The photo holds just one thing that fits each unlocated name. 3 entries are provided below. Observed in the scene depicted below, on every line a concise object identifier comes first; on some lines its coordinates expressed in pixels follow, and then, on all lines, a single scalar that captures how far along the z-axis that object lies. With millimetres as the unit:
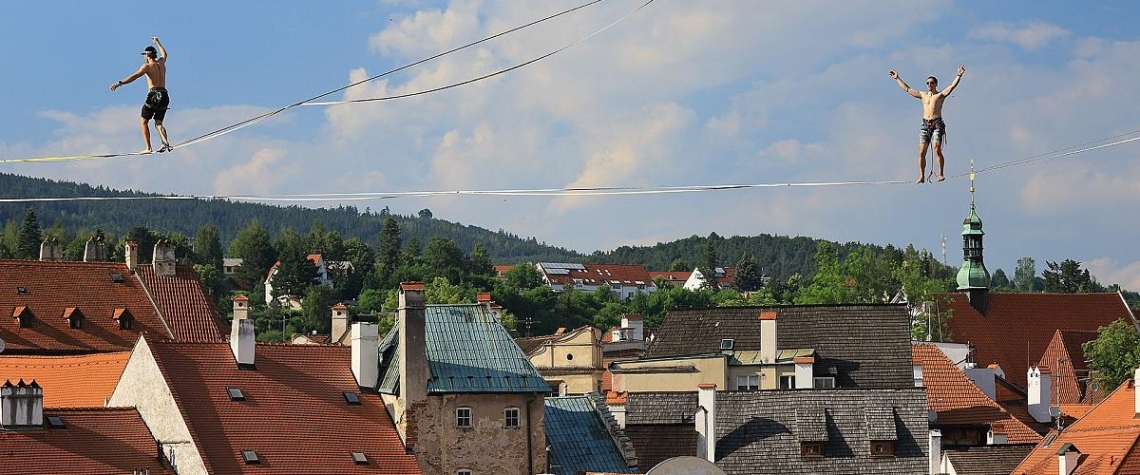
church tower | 147625
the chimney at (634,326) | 150800
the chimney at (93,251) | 106450
